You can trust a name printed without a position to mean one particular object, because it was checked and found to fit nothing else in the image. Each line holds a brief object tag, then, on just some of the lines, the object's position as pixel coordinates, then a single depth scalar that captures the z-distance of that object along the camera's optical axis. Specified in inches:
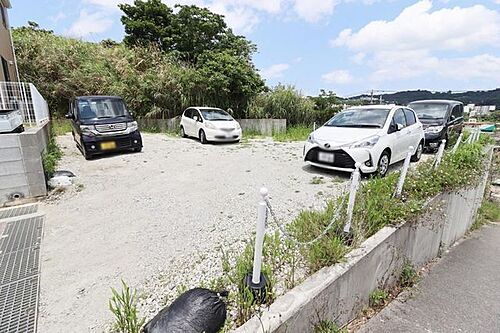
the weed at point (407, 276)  126.4
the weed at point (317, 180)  205.8
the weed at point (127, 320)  65.6
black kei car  268.8
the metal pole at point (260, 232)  67.6
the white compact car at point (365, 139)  202.4
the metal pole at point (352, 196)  100.3
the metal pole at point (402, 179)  127.1
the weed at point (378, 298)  108.8
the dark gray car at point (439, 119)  323.9
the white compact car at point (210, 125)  378.9
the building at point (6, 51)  394.0
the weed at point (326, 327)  82.6
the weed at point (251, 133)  483.8
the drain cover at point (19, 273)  82.5
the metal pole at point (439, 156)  164.4
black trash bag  63.4
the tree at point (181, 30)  689.0
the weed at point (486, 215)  256.2
